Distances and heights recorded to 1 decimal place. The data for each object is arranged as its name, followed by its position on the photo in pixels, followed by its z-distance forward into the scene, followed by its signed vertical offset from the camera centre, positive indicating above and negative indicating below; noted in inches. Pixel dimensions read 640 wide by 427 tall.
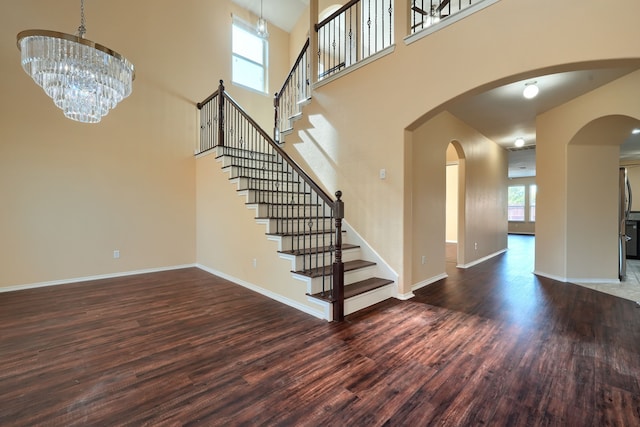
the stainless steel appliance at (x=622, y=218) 177.2 -5.7
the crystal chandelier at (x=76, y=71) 93.8 +50.2
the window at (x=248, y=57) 258.1 +147.0
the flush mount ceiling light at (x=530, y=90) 141.7 +60.9
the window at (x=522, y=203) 495.2 +11.9
